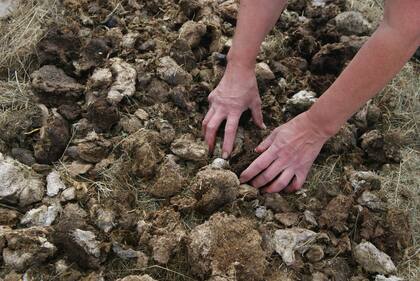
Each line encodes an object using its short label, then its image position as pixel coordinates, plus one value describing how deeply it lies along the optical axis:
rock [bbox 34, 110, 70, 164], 1.77
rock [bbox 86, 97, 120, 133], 1.82
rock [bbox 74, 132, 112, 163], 1.78
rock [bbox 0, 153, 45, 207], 1.66
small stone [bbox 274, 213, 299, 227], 1.71
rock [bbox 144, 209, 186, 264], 1.55
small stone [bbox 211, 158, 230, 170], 1.77
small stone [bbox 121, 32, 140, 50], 2.06
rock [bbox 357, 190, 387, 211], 1.76
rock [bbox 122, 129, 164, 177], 1.72
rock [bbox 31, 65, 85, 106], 1.89
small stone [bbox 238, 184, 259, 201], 1.73
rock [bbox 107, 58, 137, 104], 1.89
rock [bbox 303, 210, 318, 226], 1.72
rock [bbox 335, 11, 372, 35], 2.27
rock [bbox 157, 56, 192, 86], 1.95
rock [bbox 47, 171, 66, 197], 1.70
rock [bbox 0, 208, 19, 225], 1.62
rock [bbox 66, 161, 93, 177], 1.75
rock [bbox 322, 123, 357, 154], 1.91
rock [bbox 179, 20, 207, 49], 2.08
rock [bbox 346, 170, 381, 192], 1.80
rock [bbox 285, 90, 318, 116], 1.97
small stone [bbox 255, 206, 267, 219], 1.72
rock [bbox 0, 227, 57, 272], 1.53
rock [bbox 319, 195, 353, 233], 1.70
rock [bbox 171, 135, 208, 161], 1.78
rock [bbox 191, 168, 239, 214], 1.66
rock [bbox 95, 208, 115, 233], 1.61
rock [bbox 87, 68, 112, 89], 1.92
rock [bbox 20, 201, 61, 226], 1.63
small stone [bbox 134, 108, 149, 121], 1.87
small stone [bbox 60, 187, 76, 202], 1.68
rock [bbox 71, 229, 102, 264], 1.53
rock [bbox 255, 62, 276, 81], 2.04
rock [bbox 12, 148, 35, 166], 1.78
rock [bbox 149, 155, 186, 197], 1.70
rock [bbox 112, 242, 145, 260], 1.56
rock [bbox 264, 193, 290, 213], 1.75
